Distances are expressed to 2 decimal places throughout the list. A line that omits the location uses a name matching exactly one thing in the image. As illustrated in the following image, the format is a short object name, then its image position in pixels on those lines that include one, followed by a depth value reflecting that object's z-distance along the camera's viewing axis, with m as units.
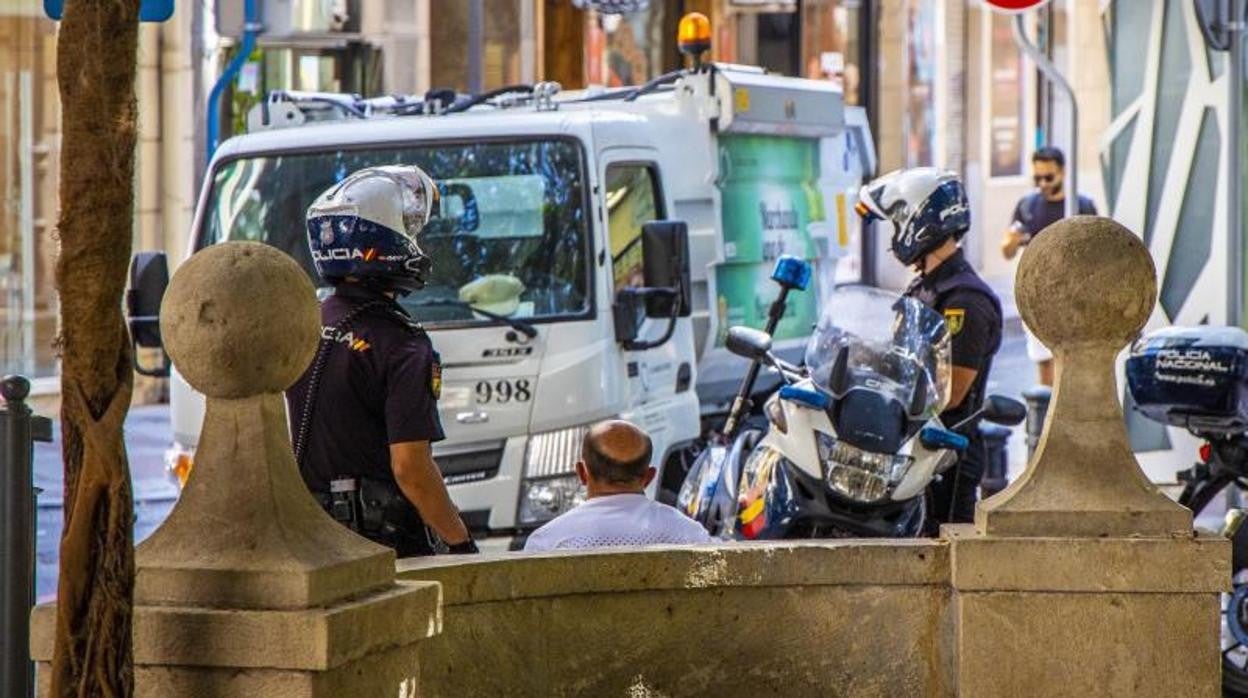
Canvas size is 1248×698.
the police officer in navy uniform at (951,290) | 17.77
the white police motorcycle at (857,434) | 16.42
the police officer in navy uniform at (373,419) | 13.80
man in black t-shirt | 35.56
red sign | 25.92
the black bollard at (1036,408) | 24.52
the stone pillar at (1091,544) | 12.10
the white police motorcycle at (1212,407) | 18.14
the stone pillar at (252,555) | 9.87
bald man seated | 15.09
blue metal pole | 29.69
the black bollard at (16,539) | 14.12
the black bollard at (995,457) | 24.80
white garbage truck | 21.23
